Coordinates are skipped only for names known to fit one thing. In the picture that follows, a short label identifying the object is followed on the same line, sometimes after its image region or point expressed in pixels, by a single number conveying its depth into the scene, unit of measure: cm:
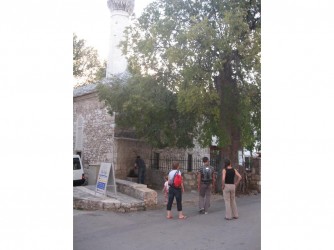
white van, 1366
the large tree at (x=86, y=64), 2484
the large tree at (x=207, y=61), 899
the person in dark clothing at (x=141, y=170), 1309
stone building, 1459
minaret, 1891
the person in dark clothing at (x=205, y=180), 823
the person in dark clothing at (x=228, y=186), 747
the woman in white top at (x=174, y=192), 789
